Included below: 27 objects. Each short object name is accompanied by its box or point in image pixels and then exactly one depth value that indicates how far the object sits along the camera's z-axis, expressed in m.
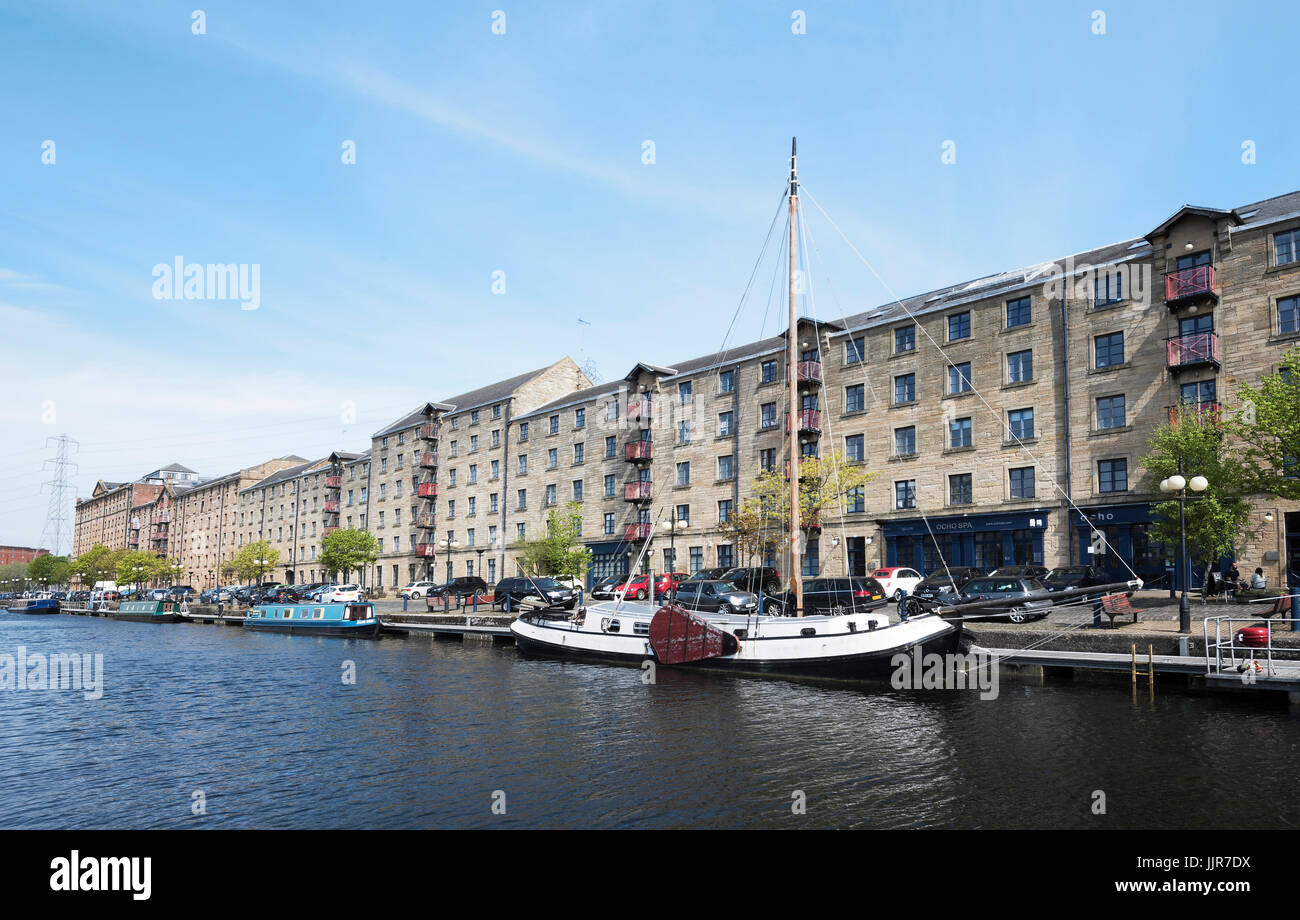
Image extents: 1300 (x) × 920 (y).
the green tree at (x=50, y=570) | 161.65
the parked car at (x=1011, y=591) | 27.00
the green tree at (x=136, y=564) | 119.94
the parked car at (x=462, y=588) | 55.24
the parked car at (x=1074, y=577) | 33.25
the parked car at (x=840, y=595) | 31.33
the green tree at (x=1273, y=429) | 28.55
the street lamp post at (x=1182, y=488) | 21.97
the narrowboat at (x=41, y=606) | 101.00
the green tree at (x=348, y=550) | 76.94
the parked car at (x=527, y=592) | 43.06
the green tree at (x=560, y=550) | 54.84
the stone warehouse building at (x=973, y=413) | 35.94
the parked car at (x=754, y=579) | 43.09
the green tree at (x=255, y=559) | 96.49
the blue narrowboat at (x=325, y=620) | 48.03
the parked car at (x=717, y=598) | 33.91
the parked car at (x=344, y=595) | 59.50
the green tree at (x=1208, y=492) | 30.92
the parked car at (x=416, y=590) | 67.06
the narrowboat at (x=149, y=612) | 74.31
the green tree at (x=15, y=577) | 185.75
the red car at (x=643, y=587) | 43.03
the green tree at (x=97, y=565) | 137.75
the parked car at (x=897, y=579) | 35.69
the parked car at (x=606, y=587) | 44.72
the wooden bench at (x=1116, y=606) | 24.20
